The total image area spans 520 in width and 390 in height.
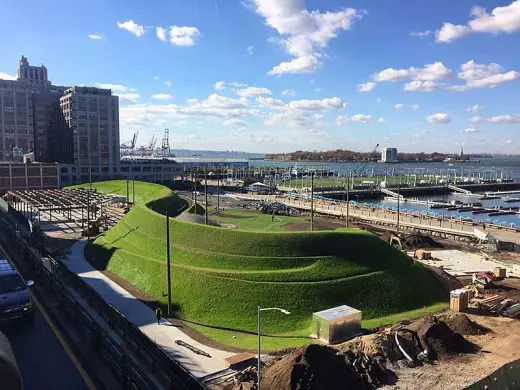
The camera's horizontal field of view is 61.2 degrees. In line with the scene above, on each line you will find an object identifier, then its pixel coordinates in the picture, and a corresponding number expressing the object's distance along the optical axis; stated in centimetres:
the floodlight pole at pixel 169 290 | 3198
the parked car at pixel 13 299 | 2473
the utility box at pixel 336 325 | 2809
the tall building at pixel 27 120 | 16488
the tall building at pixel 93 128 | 14775
